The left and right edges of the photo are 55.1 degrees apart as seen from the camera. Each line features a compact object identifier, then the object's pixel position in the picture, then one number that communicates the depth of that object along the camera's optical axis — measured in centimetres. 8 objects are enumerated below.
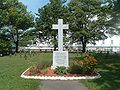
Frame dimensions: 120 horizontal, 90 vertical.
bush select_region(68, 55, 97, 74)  713
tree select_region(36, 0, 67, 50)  2333
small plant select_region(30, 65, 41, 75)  718
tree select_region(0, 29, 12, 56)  2067
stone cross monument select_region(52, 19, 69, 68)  798
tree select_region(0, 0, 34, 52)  2219
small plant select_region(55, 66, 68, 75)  724
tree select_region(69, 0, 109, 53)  2197
